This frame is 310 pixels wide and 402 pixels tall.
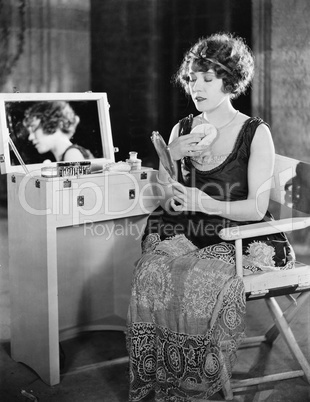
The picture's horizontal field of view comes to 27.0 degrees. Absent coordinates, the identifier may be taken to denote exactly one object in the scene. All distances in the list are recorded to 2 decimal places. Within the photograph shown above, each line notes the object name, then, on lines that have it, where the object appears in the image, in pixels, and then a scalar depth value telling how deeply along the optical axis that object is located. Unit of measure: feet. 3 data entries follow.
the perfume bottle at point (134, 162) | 11.24
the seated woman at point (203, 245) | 8.96
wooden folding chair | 9.05
